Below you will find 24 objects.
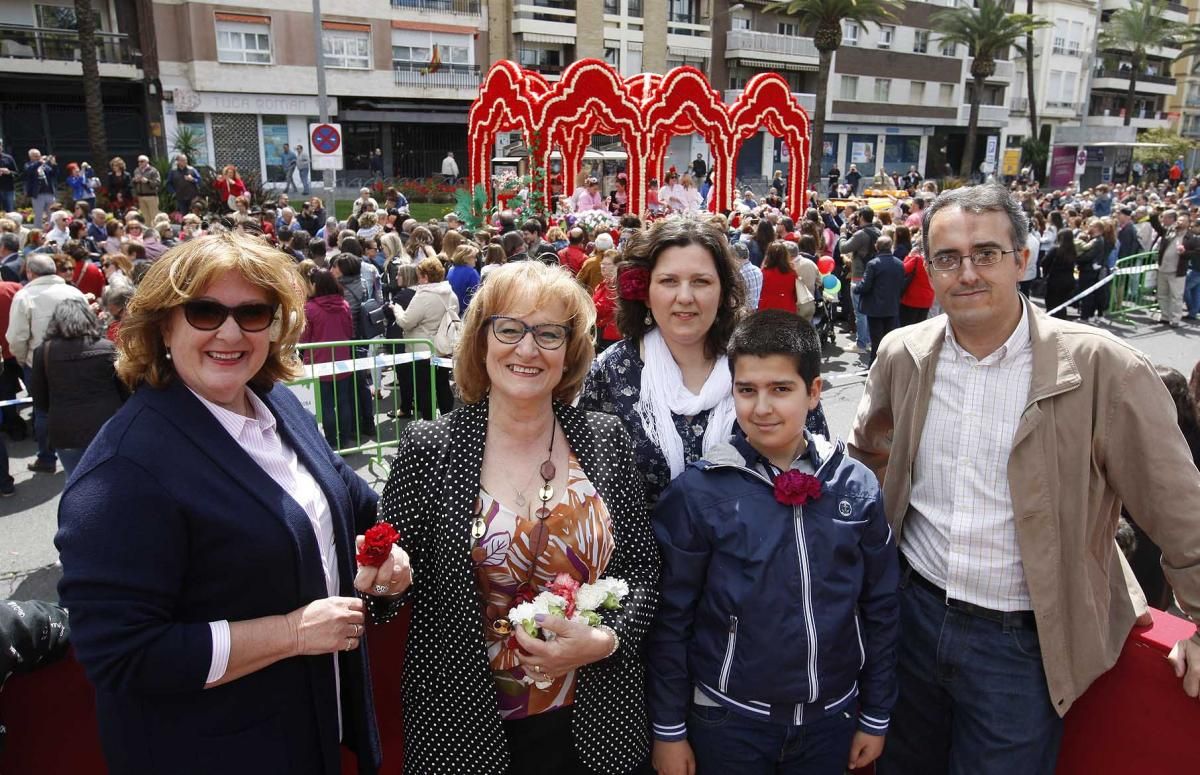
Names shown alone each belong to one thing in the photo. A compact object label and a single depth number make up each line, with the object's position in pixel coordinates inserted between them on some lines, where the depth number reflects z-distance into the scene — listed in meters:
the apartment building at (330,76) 29.77
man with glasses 2.19
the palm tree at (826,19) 32.91
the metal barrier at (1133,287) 14.16
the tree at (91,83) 21.44
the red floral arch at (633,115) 16.31
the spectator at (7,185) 19.12
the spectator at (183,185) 18.06
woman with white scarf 2.60
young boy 2.16
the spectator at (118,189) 18.72
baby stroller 11.61
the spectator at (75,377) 5.93
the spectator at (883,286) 10.24
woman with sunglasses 1.68
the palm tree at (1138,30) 53.47
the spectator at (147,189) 17.53
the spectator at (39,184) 19.14
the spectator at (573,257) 10.62
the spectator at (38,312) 7.21
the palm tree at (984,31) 39.62
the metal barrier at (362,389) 7.40
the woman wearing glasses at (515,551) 2.08
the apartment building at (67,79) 26.69
